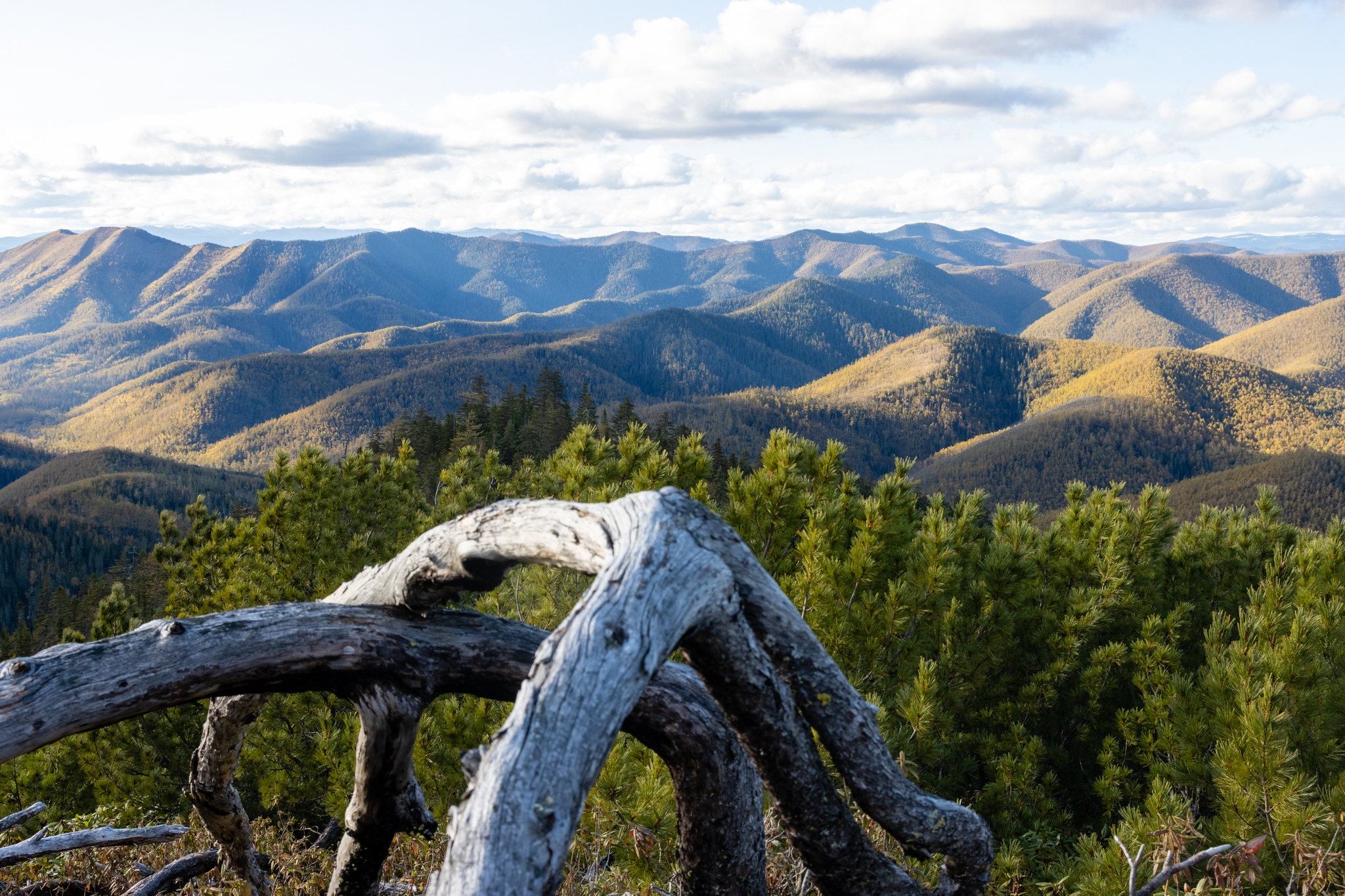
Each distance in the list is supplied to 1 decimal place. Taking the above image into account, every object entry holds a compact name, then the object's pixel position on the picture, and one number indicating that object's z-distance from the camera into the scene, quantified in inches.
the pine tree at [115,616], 569.0
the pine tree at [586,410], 2104.9
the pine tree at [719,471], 1578.5
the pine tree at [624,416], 2126.0
